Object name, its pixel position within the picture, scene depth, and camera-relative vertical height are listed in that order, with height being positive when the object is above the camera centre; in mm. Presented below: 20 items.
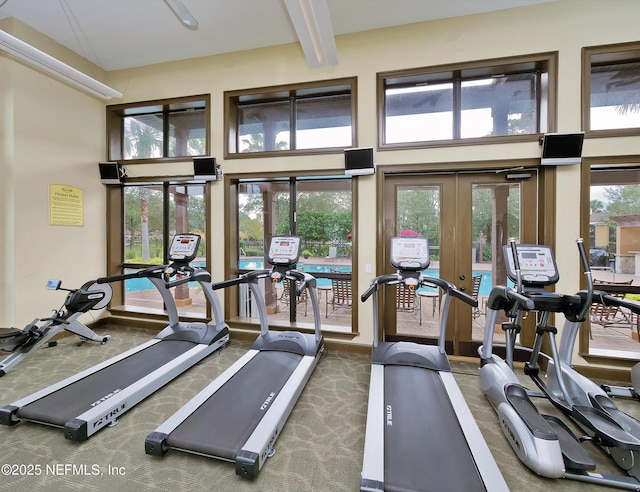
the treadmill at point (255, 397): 1994 -1448
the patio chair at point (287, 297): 4535 -931
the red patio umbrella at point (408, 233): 3844 +122
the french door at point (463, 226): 3588 +212
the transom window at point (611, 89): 3199 +1853
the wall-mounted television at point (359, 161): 3625 +1074
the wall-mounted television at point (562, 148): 3080 +1075
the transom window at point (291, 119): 4066 +1918
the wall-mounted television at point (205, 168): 4168 +1116
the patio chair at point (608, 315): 3331 -933
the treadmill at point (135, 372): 2316 -1448
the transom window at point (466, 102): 3500 +1892
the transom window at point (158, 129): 4664 +1987
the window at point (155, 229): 4750 +211
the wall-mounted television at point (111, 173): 4652 +1158
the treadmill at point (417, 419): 1722 -1457
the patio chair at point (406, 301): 3998 -870
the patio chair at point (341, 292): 4254 -805
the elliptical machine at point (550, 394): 1861 -1310
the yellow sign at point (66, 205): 4168 +550
